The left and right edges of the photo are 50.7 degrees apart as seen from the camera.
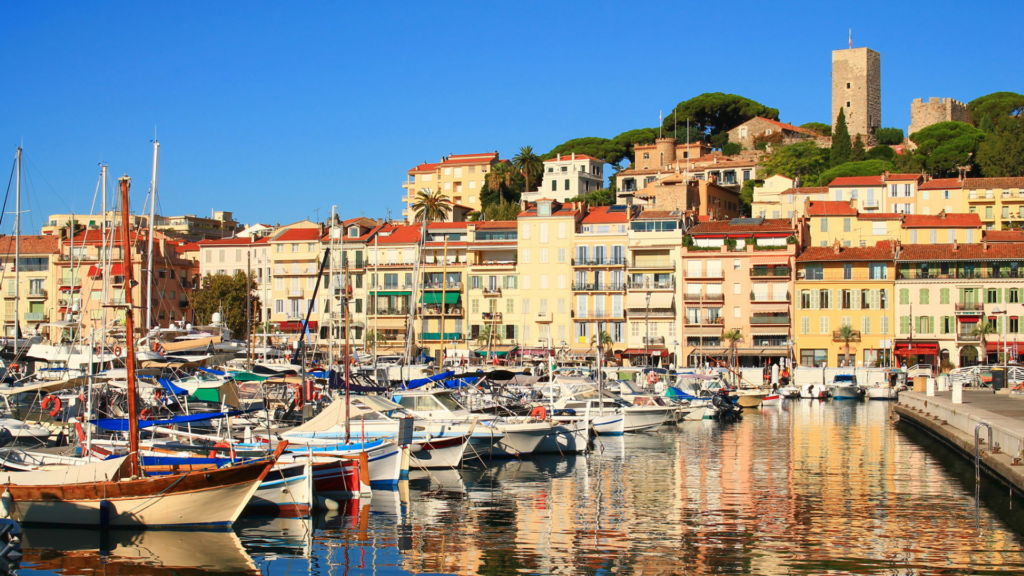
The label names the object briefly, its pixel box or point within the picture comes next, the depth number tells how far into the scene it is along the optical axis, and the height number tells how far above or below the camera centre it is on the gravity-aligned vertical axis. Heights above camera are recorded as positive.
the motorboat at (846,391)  69.69 -3.73
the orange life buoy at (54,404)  36.62 -2.58
